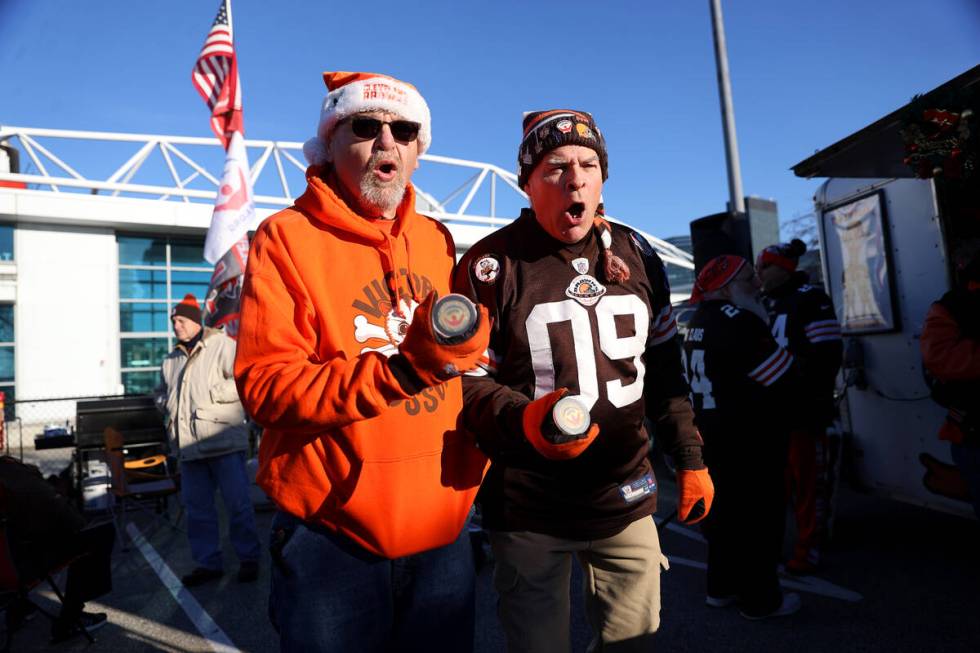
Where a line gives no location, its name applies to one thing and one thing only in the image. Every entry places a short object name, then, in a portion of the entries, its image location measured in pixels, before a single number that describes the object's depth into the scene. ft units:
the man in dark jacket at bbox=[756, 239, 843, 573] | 13.61
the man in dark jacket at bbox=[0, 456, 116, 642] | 11.51
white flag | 21.25
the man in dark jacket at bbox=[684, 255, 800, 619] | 11.53
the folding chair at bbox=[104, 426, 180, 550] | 19.62
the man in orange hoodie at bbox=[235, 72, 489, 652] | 4.38
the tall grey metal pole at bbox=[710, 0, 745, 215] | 28.25
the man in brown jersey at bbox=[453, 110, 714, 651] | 6.12
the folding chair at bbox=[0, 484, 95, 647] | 11.19
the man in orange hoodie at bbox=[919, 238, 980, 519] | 10.54
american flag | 23.88
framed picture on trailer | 15.35
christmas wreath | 11.39
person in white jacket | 15.98
